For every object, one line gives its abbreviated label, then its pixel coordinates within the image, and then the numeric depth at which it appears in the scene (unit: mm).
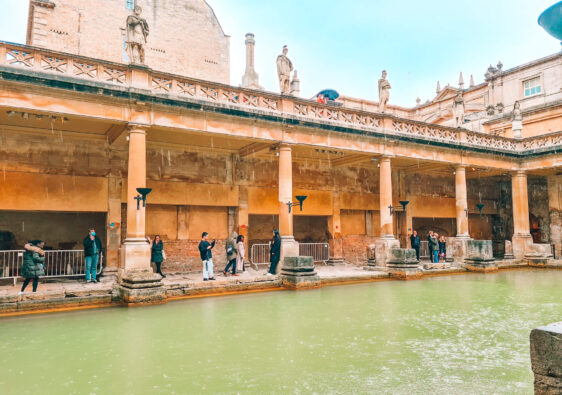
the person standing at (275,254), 12969
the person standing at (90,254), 11500
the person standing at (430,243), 17344
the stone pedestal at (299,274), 11812
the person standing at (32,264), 9219
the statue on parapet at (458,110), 18156
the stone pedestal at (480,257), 16344
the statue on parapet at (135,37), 11086
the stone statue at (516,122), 20672
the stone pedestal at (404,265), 14047
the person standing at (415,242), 16938
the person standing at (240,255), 13664
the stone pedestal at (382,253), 15086
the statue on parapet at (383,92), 15833
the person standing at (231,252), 13180
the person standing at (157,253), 12241
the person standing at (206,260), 11688
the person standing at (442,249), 18688
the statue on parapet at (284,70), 13516
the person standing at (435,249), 17281
